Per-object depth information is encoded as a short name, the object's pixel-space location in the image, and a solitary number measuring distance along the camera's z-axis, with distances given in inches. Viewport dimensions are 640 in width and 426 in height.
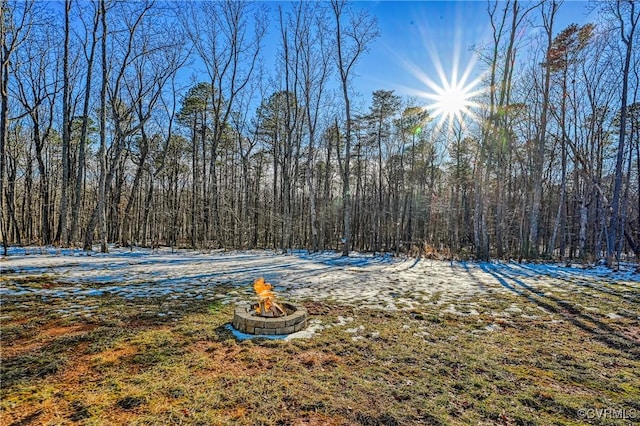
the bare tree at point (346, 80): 469.7
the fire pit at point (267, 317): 143.9
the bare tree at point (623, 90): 396.5
